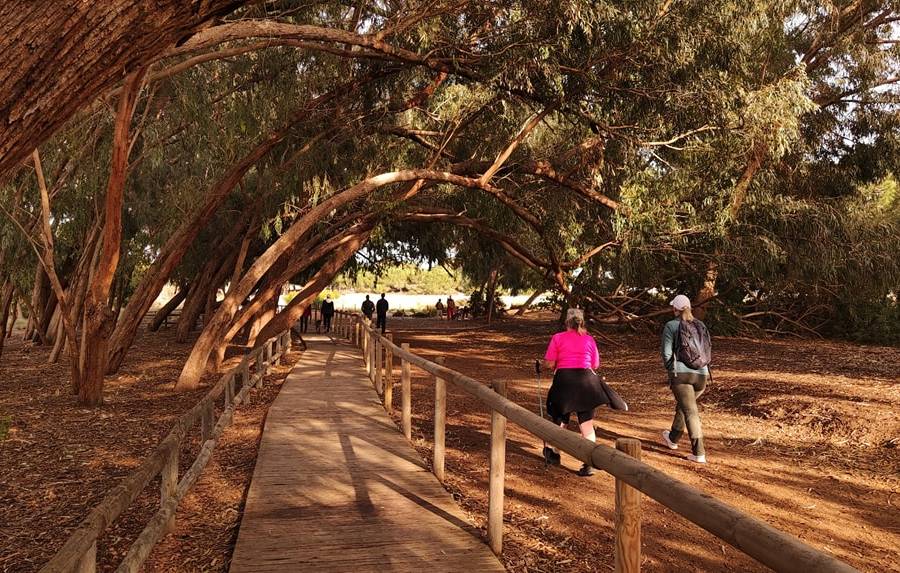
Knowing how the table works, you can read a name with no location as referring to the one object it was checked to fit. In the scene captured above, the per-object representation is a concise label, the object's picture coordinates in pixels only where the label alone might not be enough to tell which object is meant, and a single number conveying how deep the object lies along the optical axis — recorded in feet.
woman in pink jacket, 22.56
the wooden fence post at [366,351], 47.42
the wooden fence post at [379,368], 37.63
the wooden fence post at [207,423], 21.38
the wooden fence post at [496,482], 14.49
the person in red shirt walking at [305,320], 107.32
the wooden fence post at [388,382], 32.73
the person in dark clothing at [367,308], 85.05
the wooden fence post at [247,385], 35.06
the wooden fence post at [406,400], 25.95
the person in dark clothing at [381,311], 82.89
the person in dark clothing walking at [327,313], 110.22
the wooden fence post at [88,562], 8.79
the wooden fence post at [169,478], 15.25
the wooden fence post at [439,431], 20.29
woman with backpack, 24.12
